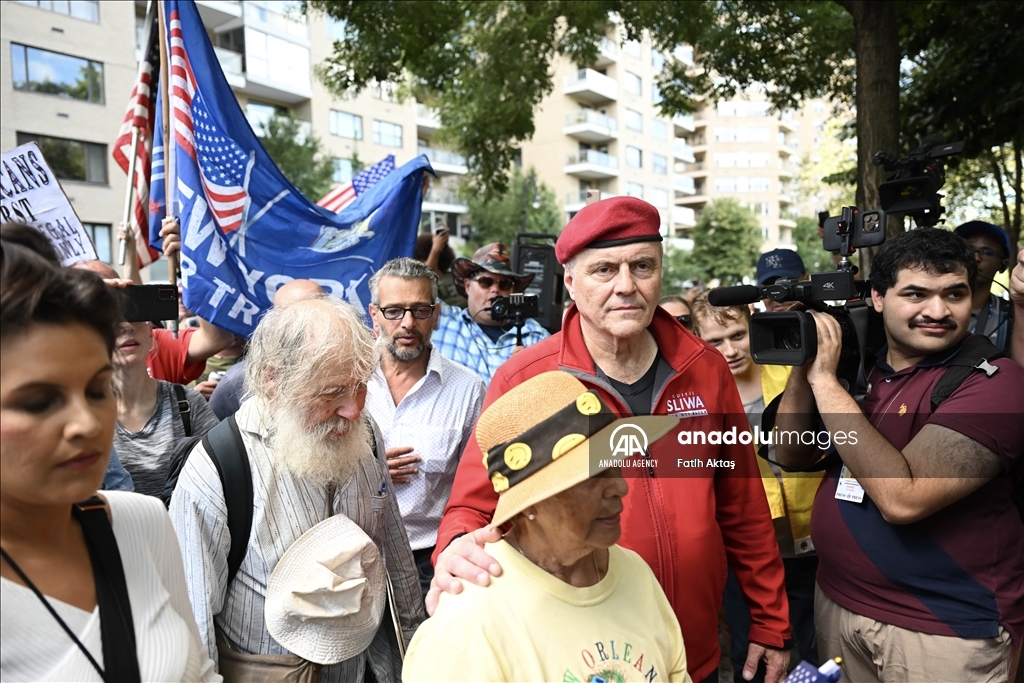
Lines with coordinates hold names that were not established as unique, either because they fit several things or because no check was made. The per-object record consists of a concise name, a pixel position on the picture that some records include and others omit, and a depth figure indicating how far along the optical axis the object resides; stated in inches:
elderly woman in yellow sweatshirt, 59.2
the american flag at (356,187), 262.9
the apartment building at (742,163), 2859.3
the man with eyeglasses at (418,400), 124.6
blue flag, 180.5
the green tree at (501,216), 1349.7
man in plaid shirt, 181.2
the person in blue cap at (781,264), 185.3
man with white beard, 78.1
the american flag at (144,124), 200.7
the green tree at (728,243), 1829.5
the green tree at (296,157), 931.7
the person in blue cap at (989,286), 138.8
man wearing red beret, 85.7
